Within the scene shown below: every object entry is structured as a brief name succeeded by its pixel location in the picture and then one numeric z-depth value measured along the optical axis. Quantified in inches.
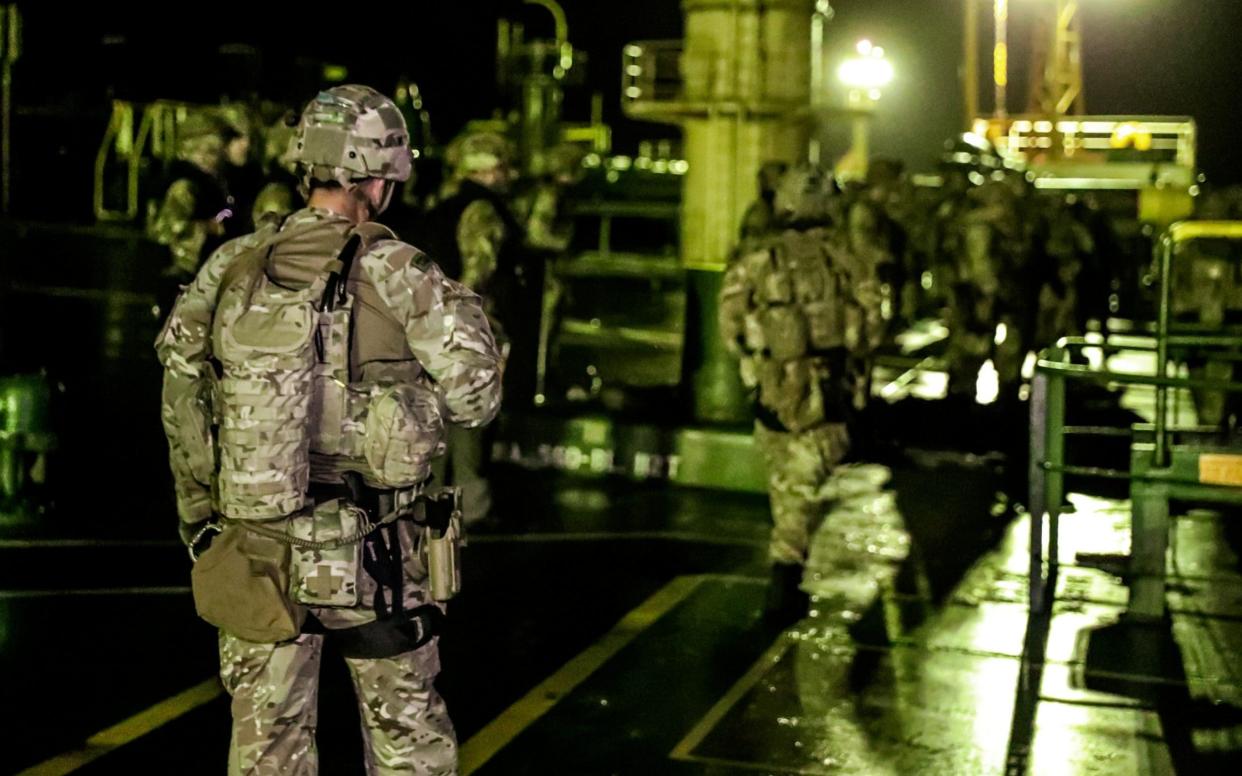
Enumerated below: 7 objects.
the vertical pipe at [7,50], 864.2
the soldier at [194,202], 694.2
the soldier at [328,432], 326.6
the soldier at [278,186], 732.8
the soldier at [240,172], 715.0
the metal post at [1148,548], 587.4
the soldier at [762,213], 691.8
